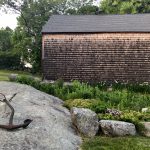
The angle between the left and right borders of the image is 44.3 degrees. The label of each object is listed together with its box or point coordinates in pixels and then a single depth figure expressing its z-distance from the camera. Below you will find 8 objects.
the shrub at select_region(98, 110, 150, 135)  6.26
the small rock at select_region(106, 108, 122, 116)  6.69
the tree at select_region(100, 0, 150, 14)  25.34
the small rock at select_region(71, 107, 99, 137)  5.87
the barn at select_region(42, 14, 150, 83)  14.65
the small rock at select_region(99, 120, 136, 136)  5.91
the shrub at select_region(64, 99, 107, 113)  7.09
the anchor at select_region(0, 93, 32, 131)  5.20
